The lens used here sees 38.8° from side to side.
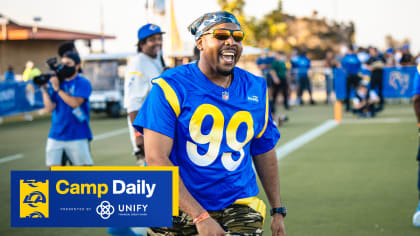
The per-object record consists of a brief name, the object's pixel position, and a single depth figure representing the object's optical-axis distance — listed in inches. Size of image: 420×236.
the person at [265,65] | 693.4
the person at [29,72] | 869.2
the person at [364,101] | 665.6
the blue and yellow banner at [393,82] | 754.8
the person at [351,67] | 698.2
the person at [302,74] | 932.6
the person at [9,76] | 880.4
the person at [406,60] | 740.6
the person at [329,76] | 921.5
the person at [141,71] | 214.7
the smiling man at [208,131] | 108.7
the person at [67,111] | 247.4
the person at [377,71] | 729.6
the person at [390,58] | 872.9
